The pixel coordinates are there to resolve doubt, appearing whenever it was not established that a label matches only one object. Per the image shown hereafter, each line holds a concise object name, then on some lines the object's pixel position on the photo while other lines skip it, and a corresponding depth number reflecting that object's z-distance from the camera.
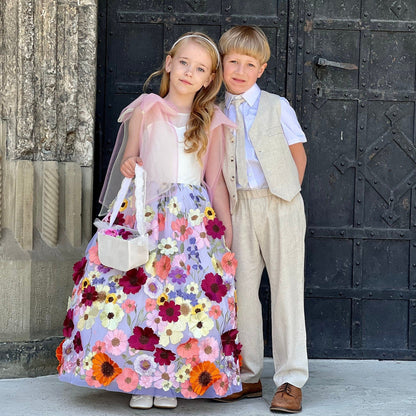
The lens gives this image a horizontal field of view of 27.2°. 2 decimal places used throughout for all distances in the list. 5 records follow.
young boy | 3.66
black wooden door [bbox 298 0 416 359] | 4.52
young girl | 3.40
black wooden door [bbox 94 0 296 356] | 4.45
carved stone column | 3.96
